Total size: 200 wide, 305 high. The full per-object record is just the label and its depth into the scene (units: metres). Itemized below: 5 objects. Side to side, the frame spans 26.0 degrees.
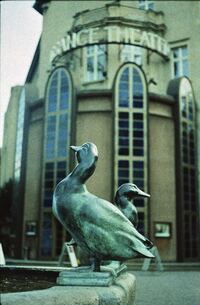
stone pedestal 3.39
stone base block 4.69
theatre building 27.94
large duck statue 5.03
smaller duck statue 7.21
